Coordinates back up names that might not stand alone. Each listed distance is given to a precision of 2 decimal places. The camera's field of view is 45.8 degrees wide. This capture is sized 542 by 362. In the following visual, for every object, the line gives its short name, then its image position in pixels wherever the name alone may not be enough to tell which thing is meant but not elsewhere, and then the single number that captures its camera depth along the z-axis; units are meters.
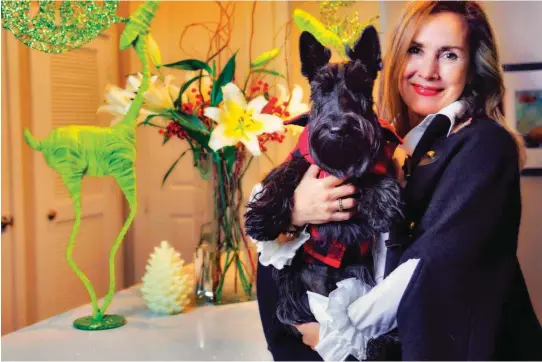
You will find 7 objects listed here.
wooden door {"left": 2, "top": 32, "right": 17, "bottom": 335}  2.35
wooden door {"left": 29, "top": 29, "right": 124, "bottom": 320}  2.52
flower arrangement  1.62
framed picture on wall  1.57
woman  1.00
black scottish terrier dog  0.91
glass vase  1.84
